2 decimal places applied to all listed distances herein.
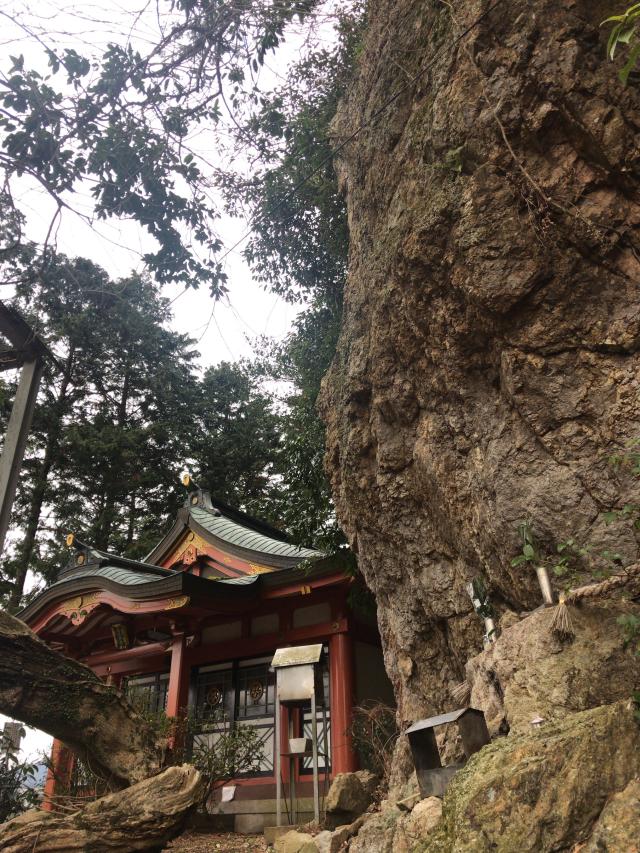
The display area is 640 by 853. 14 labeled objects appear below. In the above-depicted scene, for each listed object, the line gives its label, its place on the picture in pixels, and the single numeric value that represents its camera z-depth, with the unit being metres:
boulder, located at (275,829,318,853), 4.68
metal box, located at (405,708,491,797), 3.25
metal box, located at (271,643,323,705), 6.76
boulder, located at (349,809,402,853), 3.41
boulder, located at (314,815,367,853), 4.35
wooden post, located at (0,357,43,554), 4.54
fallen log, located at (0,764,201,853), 4.13
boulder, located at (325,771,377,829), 5.50
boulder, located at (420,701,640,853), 2.45
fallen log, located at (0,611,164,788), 4.37
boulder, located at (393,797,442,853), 3.03
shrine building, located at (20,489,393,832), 9.06
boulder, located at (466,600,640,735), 3.20
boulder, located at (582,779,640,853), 2.30
